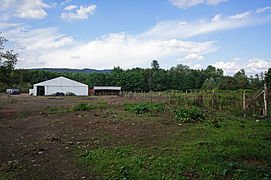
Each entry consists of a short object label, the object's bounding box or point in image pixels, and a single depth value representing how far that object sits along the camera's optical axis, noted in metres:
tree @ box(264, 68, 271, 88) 37.82
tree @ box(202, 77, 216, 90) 57.81
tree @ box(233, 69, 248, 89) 47.80
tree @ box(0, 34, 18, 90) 13.00
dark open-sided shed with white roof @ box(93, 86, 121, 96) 51.91
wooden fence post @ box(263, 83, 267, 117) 9.88
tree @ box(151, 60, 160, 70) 98.38
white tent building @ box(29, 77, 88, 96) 43.30
